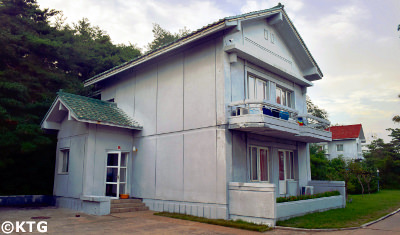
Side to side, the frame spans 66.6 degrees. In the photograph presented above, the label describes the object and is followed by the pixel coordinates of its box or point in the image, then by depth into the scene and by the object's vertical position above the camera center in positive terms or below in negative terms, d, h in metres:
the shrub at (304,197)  10.48 -1.29
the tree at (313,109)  41.28 +7.48
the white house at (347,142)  40.69 +2.95
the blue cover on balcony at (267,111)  11.20 +1.94
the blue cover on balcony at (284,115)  11.96 +1.92
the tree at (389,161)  37.03 +0.40
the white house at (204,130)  11.05 +1.41
